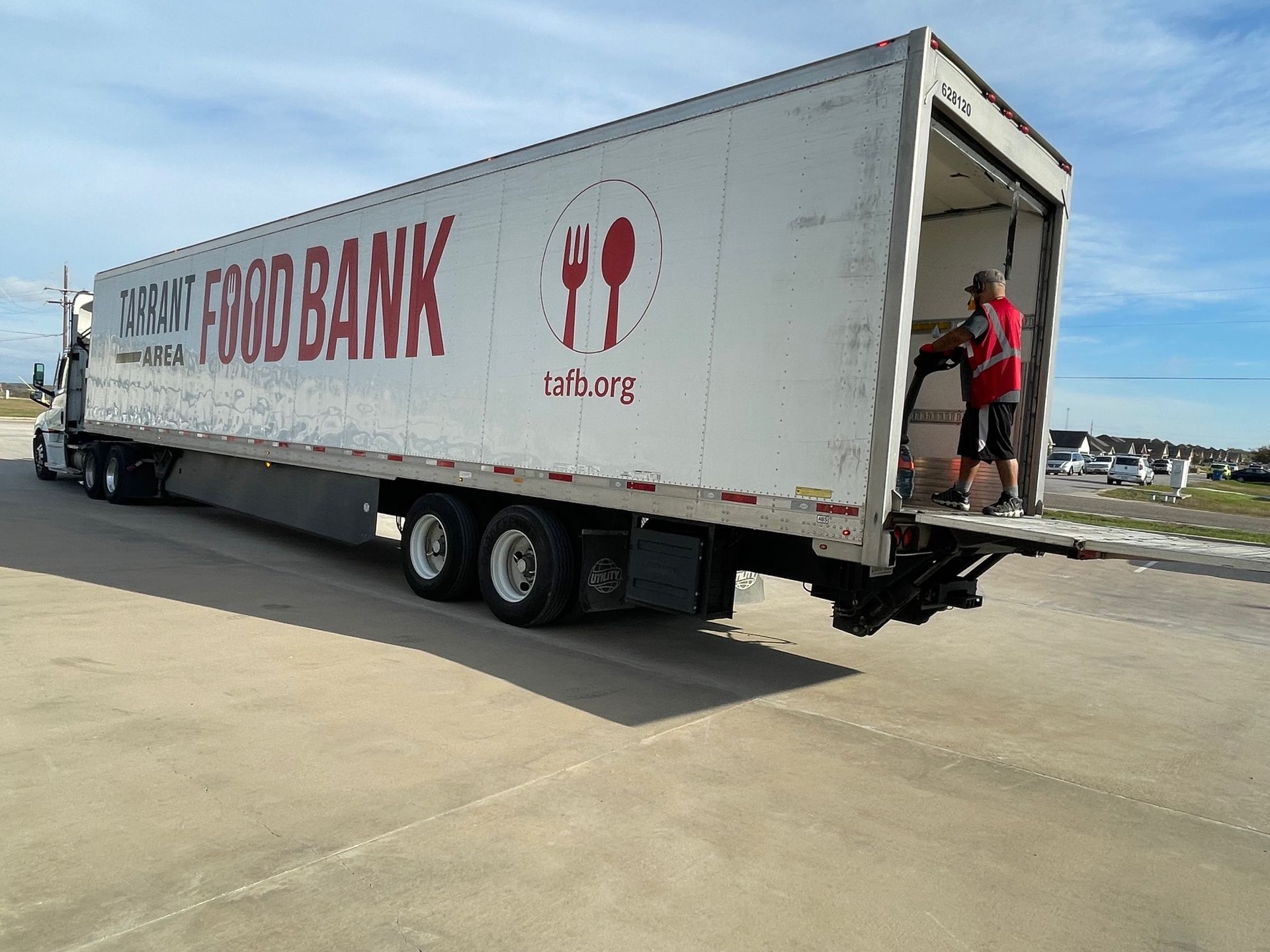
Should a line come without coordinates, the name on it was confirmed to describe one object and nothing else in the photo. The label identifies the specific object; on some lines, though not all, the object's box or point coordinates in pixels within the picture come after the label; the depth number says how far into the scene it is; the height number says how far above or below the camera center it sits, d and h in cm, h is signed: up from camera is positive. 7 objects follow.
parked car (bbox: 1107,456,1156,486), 5253 +103
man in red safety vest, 620 +57
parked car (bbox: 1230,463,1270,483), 7931 +224
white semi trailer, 546 +77
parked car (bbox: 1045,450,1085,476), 6550 +148
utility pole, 5962 +724
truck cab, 1806 -2
